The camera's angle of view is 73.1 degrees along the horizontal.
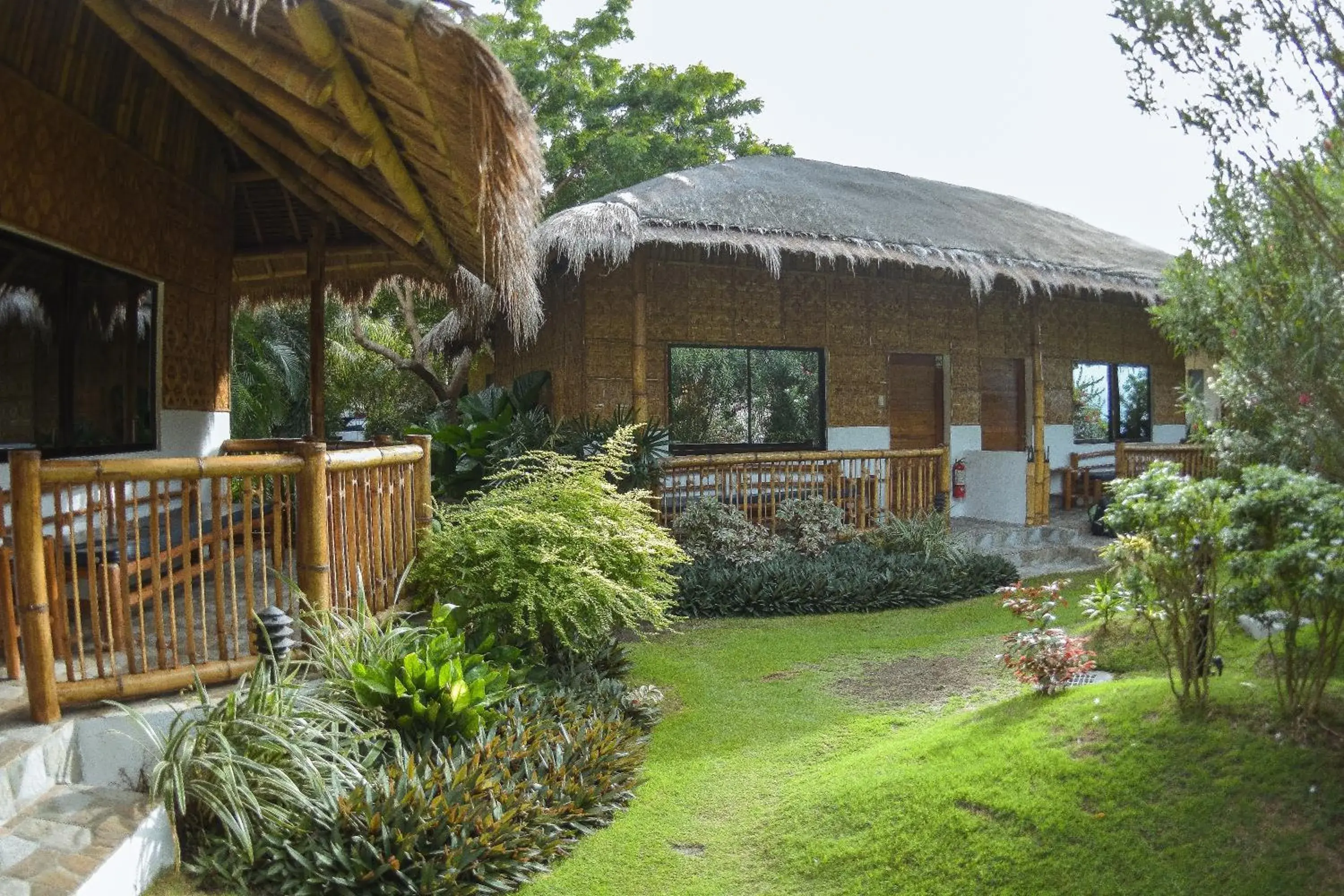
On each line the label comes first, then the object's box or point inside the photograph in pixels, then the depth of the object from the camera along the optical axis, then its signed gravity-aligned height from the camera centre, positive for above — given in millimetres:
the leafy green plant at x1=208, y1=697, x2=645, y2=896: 2967 -1384
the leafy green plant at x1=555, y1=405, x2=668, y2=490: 8242 -67
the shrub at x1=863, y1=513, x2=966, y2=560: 8641 -1063
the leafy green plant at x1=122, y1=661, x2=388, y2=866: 3025 -1130
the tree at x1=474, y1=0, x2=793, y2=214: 18719 +7236
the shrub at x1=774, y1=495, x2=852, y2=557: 8547 -898
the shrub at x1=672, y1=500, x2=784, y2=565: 8109 -943
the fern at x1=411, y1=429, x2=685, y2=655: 4750 -691
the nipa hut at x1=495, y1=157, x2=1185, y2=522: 9234 +1304
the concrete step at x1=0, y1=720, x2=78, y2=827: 2809 -1032
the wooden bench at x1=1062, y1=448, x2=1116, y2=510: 12016 -710
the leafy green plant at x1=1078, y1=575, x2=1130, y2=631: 4238 -905
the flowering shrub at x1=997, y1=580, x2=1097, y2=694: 4219 -1083
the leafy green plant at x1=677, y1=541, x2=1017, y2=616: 7449 -1318
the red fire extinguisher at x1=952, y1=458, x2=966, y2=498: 11531 -670
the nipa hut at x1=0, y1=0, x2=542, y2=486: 3445 +1369
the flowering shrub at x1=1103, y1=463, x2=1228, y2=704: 3553 -540
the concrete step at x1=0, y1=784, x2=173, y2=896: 2523 -1195
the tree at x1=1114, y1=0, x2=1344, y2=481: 3727 +840
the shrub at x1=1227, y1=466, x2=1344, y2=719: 3107 -499
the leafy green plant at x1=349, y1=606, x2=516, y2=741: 3689 -1059
